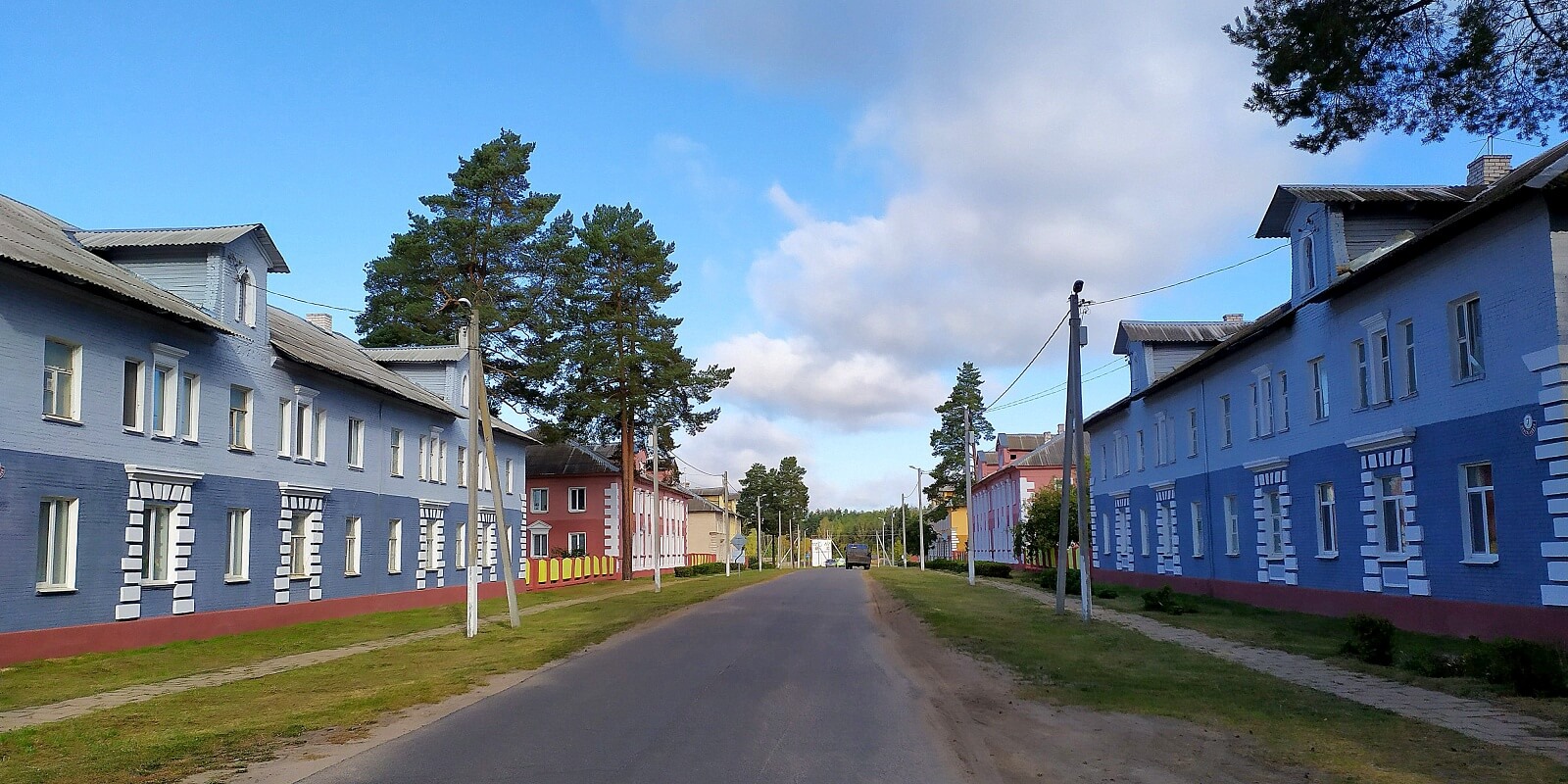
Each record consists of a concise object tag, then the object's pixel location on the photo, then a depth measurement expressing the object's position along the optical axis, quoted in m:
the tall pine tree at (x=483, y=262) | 47.88
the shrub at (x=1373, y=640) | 15.80
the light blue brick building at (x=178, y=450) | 18.14
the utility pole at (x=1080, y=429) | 23.89
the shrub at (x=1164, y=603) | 26.48
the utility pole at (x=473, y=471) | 22.61
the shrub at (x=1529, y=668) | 12.09
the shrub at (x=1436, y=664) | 14.16
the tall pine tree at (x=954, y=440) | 91.94
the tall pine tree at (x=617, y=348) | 50.50
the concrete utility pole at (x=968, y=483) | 43.21
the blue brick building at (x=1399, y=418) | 16.23
